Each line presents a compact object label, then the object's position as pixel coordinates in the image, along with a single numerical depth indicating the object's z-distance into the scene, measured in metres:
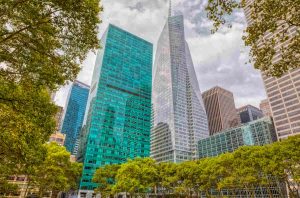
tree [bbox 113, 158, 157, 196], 38.03
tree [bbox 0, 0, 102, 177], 9.19
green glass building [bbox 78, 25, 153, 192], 88.38
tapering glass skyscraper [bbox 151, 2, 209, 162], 133.62
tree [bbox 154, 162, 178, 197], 42.88
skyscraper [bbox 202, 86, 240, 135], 180.38
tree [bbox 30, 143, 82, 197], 34.16
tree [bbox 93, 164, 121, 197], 50.62
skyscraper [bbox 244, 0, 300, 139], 87.50
